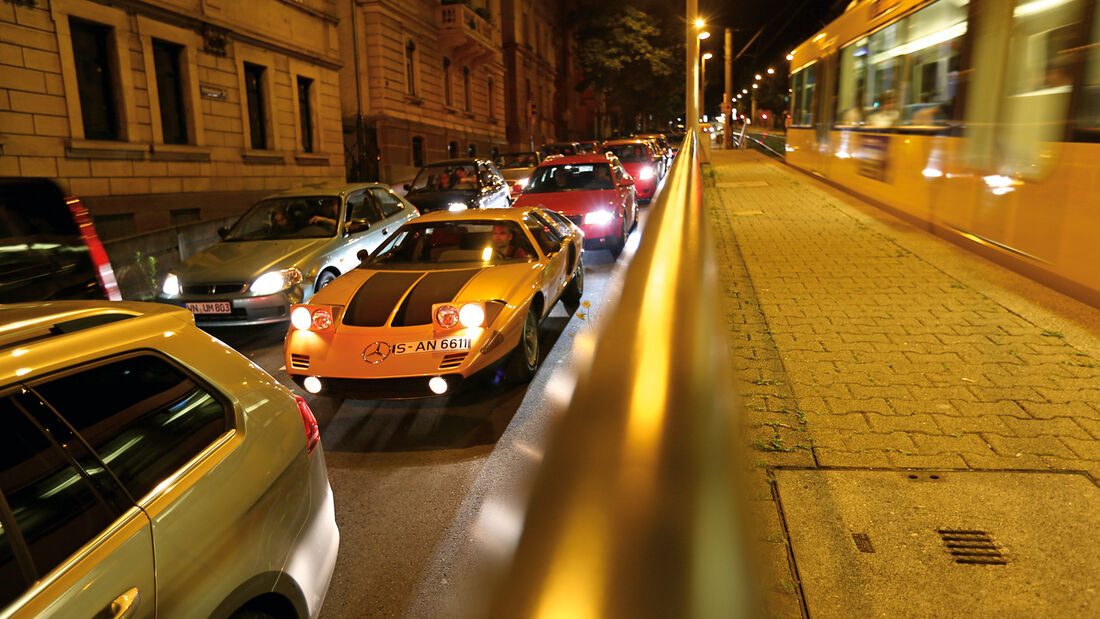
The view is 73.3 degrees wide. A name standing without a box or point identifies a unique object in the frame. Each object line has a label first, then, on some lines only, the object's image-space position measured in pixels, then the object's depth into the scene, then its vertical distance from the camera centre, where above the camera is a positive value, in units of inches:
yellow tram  239.1 +5.6
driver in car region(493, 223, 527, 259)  268.1 -36.2
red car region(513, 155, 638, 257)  451.5 -33.1
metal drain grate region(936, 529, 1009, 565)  117.3 -65.5
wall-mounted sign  684.1 +51.3
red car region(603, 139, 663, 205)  765.3 -21.0
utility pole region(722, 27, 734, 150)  1314.0 +56.9
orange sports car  202.7 -49.7
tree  1957.4 +232.0
